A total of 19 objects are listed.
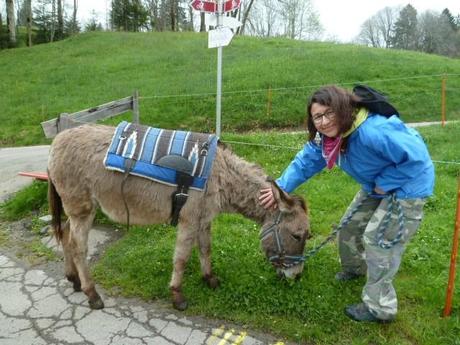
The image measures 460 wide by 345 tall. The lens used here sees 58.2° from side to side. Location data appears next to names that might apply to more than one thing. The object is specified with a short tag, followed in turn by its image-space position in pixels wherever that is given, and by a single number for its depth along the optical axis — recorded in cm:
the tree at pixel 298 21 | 4878
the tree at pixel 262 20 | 5378
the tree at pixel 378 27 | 6731
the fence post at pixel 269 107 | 1186
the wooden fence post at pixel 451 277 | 344
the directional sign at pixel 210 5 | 664
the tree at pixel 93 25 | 4266
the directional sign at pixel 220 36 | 677
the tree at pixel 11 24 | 2788
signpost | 668
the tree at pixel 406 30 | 5649
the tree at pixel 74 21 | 3991
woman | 301
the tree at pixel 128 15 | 3834
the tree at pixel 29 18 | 3011
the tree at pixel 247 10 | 3647
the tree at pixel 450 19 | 5595
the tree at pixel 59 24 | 3506
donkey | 376
